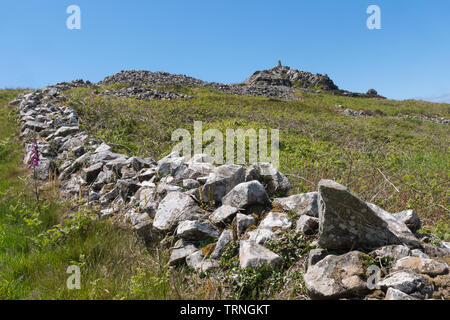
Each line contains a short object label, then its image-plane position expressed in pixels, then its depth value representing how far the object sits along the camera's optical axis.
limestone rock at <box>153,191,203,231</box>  3.70
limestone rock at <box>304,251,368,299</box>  2.19
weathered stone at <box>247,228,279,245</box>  3.04
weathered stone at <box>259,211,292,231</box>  3.17
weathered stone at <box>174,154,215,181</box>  4.70
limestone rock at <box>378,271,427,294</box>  2.04
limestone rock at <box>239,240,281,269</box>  2.69
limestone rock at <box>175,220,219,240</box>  3.37
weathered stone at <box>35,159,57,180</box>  6.55
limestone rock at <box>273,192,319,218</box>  3.30
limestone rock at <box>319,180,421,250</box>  2.63
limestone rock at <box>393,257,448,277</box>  2.17
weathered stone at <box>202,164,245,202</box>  4.04
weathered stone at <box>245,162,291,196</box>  4.18
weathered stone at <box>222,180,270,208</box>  3.66
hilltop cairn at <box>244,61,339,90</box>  52.19
